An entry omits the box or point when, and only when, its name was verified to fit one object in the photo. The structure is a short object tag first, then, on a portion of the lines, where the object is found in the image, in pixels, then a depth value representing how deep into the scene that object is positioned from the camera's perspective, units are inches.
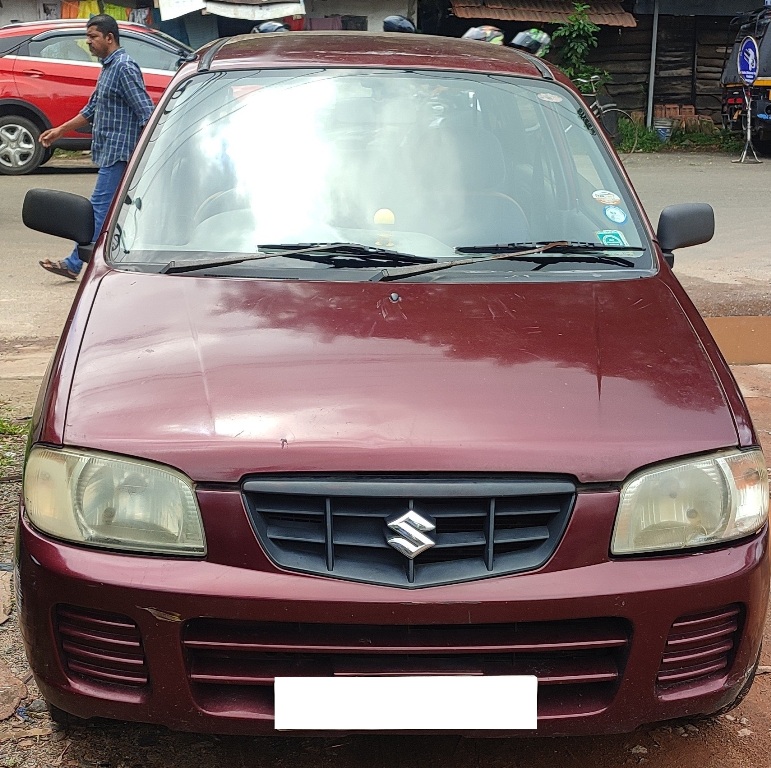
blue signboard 625.0
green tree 729.6
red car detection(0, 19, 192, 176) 521.0
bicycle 697.0
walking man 282.4
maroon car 82.7
